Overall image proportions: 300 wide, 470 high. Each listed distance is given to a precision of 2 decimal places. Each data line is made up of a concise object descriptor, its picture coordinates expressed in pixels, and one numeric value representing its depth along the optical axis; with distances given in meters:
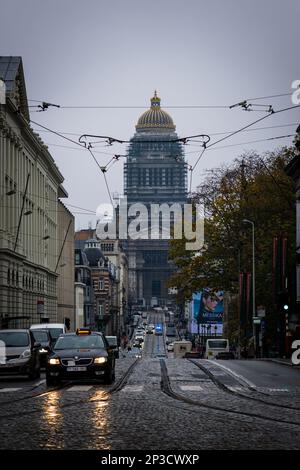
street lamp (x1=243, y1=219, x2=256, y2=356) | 73.56
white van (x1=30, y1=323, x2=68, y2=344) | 49.87
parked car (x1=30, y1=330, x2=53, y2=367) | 43.98
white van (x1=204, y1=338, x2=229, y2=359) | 86.56
